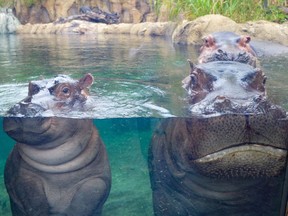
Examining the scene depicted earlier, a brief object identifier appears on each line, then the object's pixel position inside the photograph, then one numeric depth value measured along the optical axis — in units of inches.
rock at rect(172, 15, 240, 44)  166.6
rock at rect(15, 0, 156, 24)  162.1
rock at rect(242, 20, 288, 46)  175.2
